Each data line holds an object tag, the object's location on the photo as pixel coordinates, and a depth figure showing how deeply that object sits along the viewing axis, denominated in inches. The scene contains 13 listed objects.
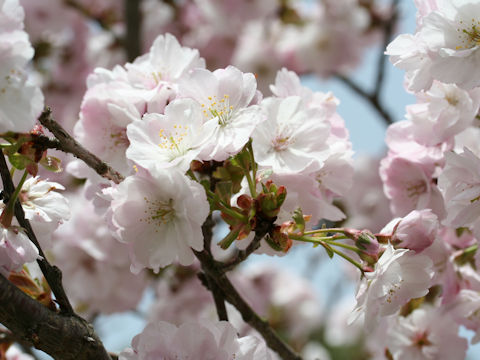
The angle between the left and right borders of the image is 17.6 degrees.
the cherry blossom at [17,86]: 23.8
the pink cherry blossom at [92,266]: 41.0
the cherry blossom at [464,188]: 26.3
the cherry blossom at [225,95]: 26.2
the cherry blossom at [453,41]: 26.0
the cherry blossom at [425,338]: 30.7
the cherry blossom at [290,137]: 26.7
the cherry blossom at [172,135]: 25.5
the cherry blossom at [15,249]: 24.9
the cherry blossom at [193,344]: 26.0
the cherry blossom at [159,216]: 25.2
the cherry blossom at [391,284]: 25.7
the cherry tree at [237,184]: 25.2
